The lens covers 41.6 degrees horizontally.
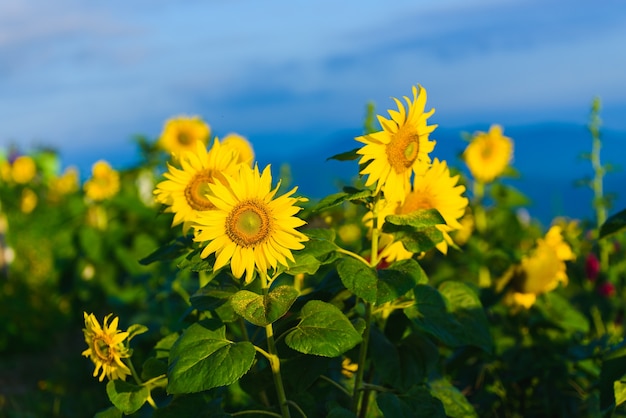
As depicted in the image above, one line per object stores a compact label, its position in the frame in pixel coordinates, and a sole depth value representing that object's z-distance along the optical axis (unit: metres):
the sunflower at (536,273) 3.34
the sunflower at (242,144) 4.16
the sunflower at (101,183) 5.93
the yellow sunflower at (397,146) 2.19
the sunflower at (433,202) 2.45
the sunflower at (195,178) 2.38
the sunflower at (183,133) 5.33
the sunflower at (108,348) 2.23
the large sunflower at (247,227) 2.04
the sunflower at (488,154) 4.83
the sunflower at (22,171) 11.38
